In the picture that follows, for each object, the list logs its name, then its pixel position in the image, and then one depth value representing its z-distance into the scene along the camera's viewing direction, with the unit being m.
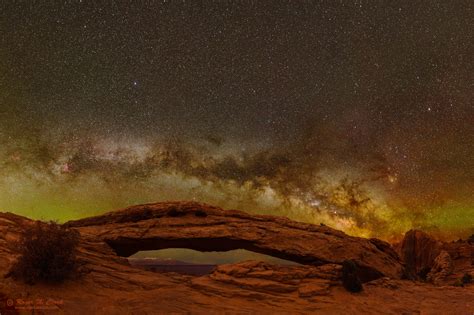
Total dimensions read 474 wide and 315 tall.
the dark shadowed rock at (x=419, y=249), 40.19
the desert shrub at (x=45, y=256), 12.80
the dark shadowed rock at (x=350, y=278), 18.67
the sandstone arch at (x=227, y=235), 23.30
